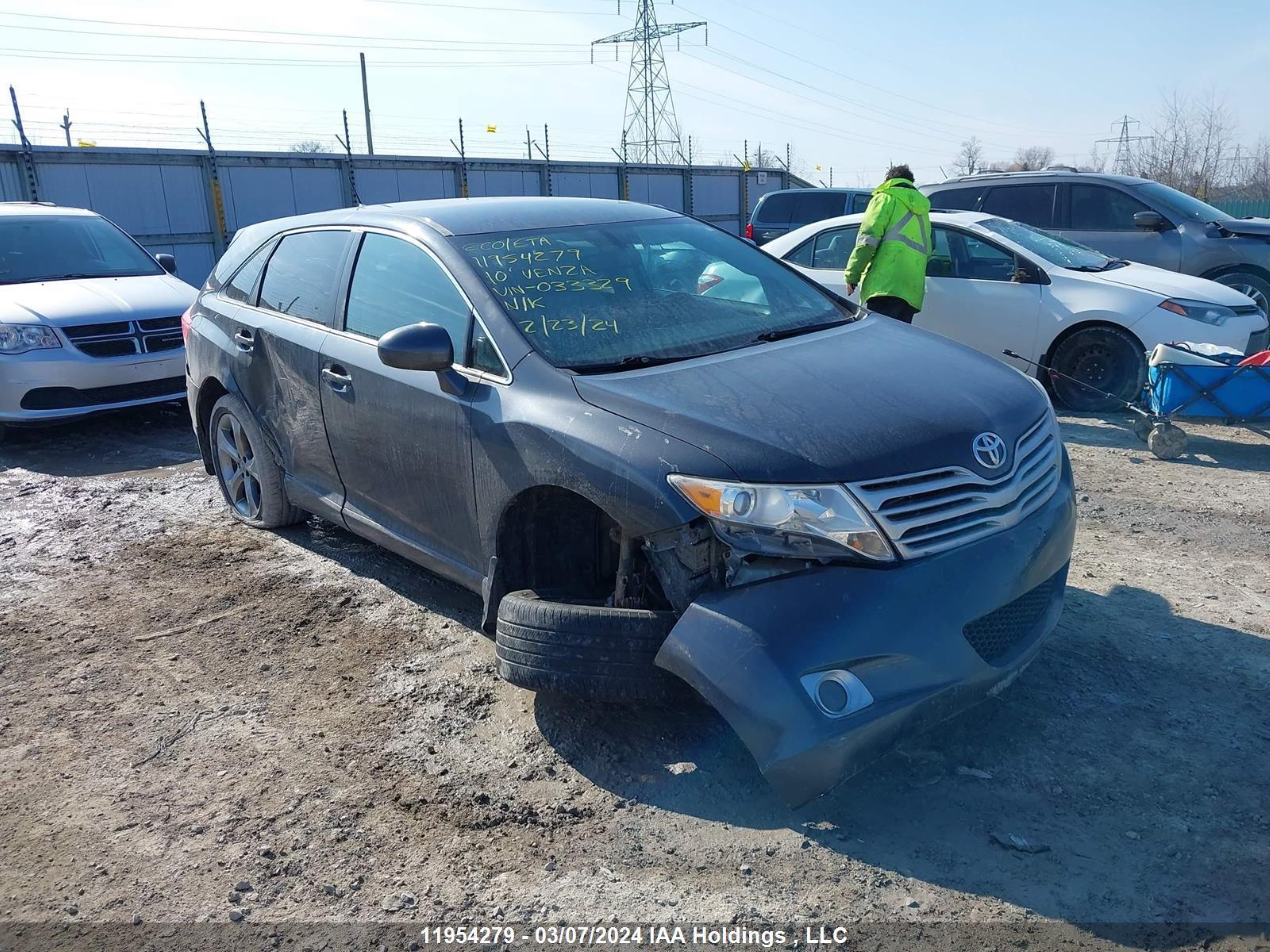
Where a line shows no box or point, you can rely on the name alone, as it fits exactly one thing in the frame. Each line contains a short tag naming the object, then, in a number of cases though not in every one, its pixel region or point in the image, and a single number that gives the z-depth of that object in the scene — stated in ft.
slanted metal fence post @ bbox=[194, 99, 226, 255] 54.39
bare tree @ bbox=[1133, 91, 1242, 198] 121.49
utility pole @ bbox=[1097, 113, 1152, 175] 127.54
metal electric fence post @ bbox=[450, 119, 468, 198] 66.49
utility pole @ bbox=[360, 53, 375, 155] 100.50
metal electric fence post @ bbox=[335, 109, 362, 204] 59.62
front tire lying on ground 10.02
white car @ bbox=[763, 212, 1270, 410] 24.29
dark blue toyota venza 9.00
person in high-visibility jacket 23.48
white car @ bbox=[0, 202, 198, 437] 24.85
